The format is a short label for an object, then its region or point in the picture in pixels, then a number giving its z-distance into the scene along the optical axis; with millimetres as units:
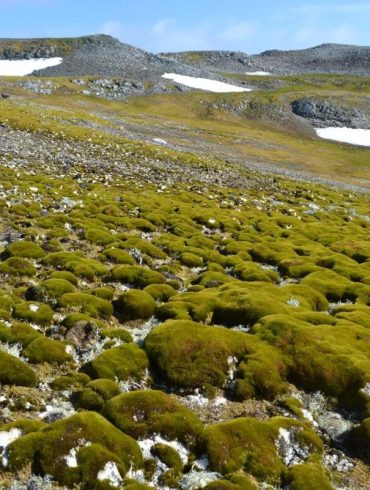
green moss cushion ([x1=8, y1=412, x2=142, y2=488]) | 10141
